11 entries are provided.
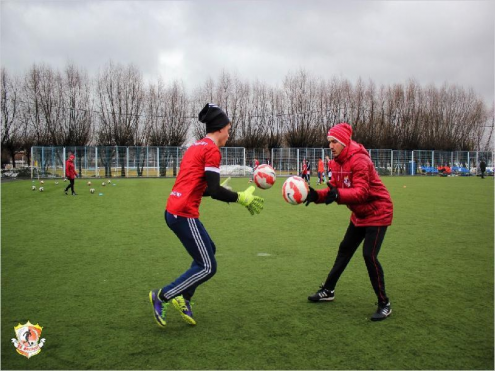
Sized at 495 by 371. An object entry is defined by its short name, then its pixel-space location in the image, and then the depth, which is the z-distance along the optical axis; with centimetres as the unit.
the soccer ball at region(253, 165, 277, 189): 544
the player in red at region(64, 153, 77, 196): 2219
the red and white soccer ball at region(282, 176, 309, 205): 480
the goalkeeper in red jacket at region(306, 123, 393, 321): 489
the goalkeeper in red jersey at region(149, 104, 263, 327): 444
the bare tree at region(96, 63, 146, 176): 5966
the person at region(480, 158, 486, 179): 4427
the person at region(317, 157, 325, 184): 3353
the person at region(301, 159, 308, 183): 3228
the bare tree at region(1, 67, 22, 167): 5494
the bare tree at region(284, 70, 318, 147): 6544
